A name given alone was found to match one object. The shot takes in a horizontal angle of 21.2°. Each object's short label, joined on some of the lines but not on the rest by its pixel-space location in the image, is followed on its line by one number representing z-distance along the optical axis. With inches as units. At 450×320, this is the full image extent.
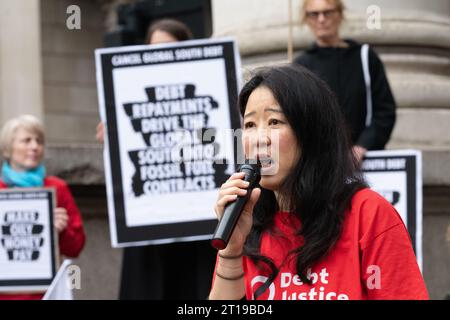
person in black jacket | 243.9
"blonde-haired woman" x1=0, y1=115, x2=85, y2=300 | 261.1
